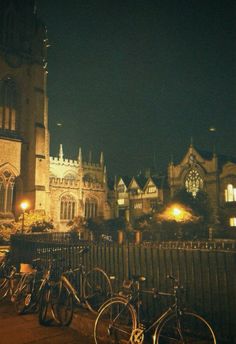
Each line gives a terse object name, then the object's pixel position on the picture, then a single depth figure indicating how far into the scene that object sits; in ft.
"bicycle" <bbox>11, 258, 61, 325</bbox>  22.34
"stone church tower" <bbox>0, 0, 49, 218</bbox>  98.48
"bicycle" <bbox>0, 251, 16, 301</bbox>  28.37
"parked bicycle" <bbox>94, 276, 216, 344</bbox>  15.38
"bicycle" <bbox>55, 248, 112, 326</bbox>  21.70
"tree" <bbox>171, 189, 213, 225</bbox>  117.68
